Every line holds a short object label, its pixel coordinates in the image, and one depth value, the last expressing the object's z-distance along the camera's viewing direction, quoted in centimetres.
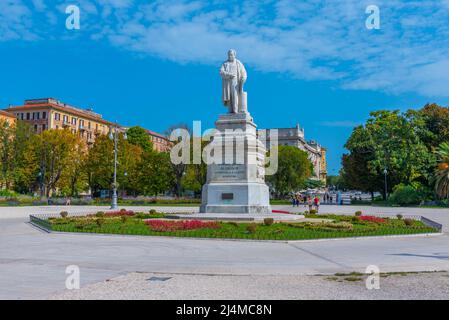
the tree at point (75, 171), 7175
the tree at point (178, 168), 6759
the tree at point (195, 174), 6500
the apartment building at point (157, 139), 13900
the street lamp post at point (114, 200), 4369
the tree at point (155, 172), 6888
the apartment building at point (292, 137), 15062
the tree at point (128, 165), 6906
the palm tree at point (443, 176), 5097
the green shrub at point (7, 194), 6840
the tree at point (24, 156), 7081
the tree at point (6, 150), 7229
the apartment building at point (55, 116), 9481
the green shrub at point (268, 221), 2016
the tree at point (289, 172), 7806
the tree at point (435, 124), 6344
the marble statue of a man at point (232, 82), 2703
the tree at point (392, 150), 6050
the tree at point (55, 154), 7038
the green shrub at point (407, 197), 5656
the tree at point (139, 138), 9354
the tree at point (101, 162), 6750
